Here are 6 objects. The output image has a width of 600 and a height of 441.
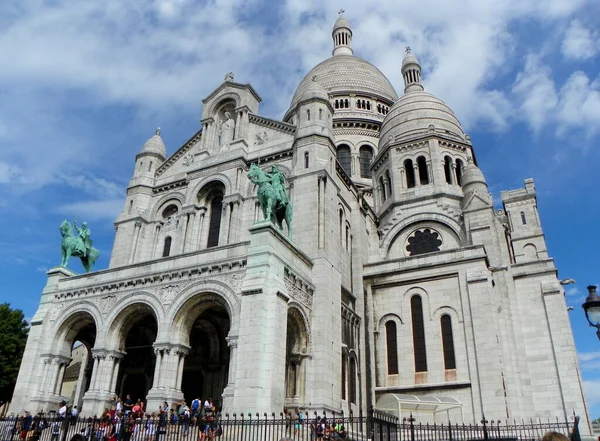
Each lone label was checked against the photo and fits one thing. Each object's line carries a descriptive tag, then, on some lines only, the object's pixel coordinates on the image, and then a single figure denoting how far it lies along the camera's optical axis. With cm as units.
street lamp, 935
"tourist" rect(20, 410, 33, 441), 1831
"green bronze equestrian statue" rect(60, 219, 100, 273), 2722
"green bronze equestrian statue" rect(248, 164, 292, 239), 2228
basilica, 2138
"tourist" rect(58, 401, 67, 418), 2100
